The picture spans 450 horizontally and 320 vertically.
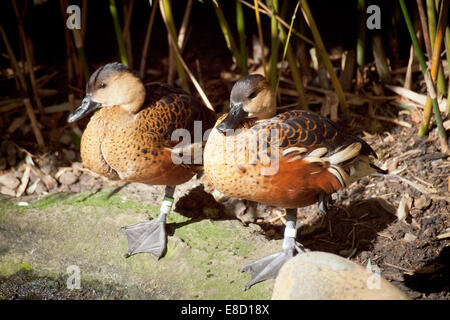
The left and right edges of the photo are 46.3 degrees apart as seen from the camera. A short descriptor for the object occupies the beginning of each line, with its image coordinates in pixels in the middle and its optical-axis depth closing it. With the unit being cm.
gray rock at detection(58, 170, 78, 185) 367
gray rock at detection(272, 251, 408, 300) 205
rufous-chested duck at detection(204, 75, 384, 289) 243
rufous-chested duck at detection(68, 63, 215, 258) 266
